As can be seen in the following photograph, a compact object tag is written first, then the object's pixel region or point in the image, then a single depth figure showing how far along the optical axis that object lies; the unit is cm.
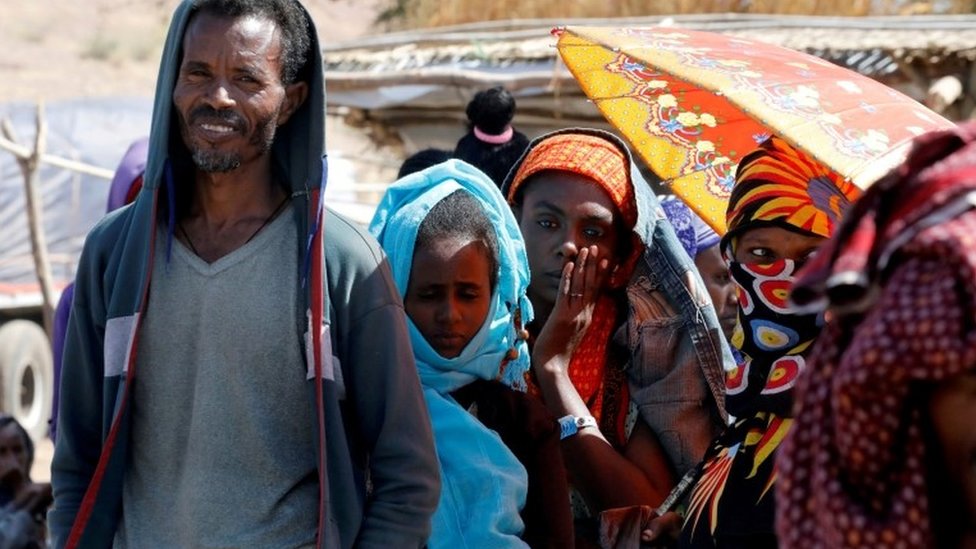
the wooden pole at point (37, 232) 1330
